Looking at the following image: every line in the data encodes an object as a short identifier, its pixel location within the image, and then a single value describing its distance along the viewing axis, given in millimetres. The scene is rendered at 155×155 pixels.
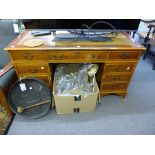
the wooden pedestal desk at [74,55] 1268
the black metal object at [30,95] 1437
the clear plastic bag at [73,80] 1464
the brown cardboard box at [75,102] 1425
